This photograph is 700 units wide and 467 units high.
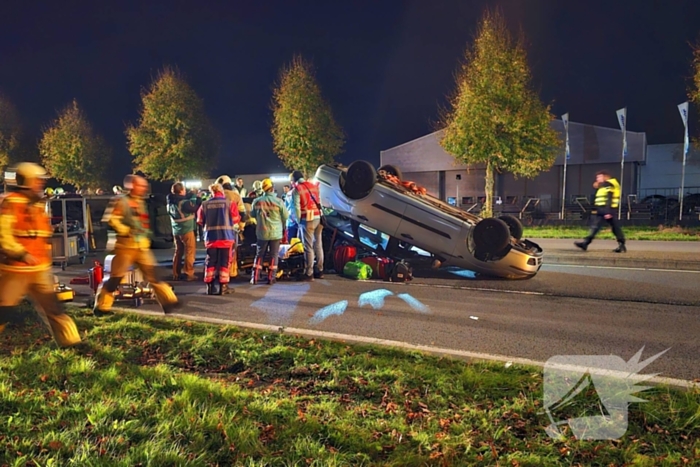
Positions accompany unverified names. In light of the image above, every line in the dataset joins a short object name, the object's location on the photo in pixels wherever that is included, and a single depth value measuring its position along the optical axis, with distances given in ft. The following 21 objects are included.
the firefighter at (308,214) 30.12
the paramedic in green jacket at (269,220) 28.35
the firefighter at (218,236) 26.07
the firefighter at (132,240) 18.37
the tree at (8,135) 122.42
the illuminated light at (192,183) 96.95
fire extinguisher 23.95
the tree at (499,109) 61.87
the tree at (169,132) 89.76
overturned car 28.73
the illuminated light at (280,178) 84.70
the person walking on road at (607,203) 35.88
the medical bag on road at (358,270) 30.86
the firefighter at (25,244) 14.10
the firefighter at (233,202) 30.35
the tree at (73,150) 108.78
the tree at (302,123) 80.07
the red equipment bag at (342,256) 32.68
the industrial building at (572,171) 105.81
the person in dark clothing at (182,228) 30.86
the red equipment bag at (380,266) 30.68
